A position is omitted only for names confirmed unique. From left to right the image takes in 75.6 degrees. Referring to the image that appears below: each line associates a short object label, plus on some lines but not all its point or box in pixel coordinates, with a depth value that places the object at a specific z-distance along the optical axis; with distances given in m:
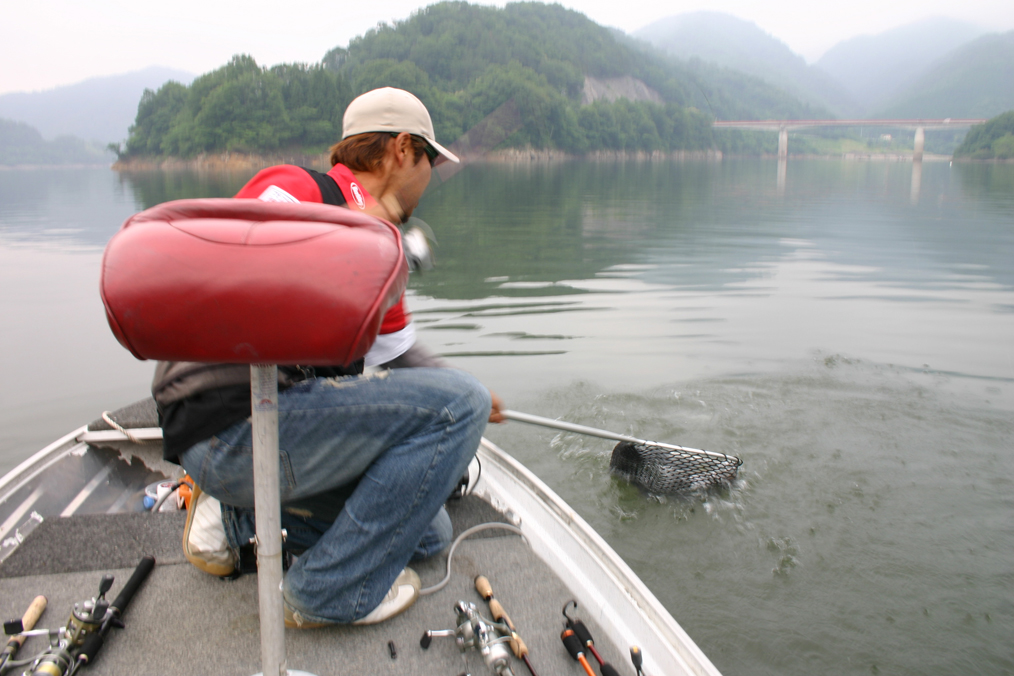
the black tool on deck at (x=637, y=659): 2.08
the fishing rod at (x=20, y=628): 2.07
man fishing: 1.85
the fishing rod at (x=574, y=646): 2.16
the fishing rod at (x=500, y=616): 2.17
